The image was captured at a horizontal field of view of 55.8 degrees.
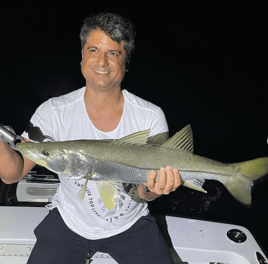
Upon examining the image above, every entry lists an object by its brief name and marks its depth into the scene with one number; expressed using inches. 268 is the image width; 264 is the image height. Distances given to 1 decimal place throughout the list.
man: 74.3
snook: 61.2
